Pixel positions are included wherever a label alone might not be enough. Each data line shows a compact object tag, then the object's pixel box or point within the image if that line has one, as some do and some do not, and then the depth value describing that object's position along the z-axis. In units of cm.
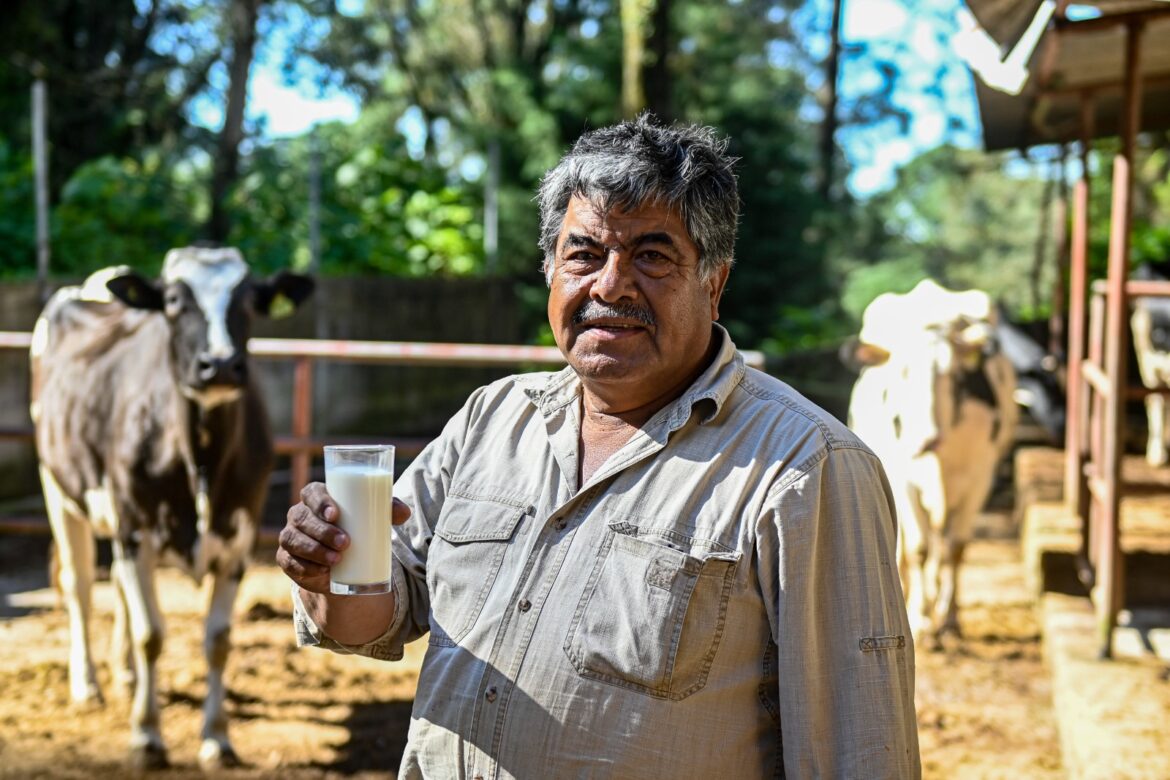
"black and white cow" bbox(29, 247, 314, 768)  496
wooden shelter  446
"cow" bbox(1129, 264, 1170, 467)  1109
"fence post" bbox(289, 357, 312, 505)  703
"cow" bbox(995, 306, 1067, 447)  1218
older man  205
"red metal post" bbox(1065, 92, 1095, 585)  722
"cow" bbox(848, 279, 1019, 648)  668
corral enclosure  946
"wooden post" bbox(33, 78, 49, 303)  891
